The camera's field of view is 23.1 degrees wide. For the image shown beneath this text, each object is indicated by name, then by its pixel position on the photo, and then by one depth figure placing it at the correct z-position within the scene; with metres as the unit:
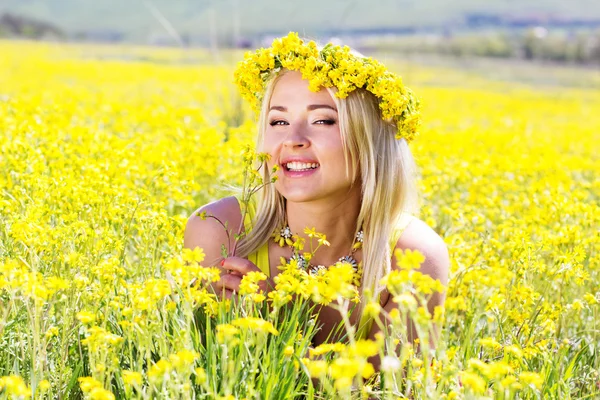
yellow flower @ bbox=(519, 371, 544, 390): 1.57
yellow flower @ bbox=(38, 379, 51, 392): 1.56
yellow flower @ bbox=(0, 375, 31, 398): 1.49
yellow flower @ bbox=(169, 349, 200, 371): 1.55
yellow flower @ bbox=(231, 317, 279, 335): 1.60
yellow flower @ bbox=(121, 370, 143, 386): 1.54
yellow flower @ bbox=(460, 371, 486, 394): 1.50
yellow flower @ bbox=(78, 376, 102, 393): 1.56
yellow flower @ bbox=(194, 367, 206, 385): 1.54
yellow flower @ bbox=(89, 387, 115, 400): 1.53
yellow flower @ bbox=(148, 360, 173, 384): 1.54
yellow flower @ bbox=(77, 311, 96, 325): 1.61
